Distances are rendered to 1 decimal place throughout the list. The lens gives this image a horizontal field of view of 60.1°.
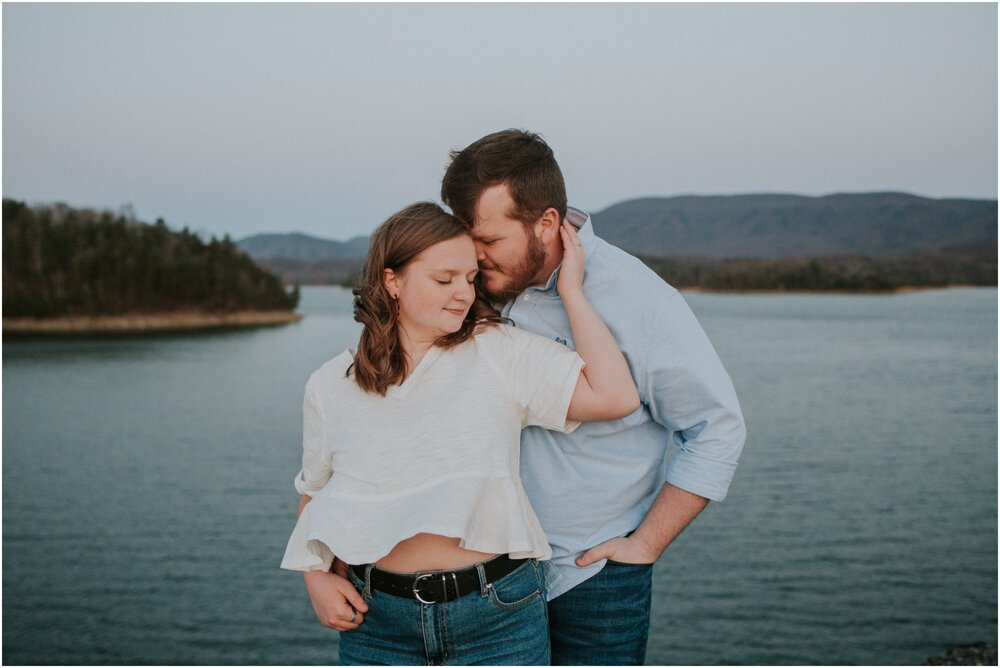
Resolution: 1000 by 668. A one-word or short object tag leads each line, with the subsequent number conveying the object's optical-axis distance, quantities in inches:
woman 72.2
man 81.7
